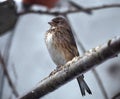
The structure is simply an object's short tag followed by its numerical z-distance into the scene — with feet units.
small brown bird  13.84
